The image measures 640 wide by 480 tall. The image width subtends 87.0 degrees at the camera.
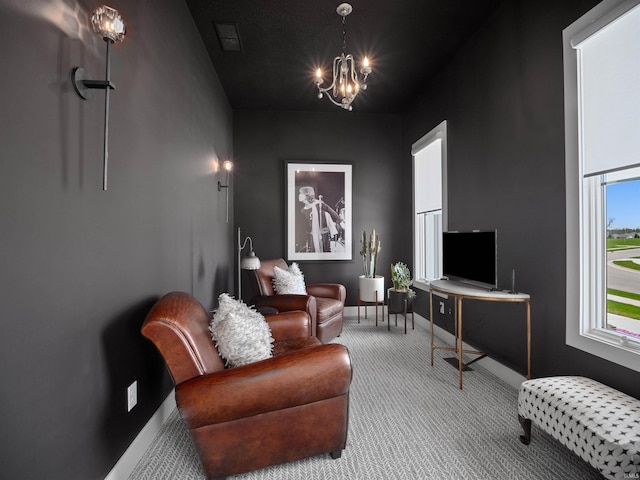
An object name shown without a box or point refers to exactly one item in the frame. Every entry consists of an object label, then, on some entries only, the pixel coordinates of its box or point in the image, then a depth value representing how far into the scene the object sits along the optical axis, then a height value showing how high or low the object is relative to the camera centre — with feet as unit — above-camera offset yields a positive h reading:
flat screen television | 8.68 -0.43
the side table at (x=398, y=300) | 13.75 -2.42
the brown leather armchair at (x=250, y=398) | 4.90 -2.34
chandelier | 8.15 +3.95
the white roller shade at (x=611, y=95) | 5.94 +2.79
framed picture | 16.49 +1.61
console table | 7.93 -1.30
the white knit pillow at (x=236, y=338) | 5.85 -1.70
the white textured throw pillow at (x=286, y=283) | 12.58 -1.55
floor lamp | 11.84 -0.75
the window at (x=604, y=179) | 6.04 +1.24
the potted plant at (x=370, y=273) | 14.76 -1.49
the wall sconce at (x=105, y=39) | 4.16 +2.55
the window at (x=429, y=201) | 12.99 +1.73
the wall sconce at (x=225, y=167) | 12.92 +2.88
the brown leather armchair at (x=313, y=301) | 10.79 -2.04
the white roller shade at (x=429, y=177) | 13.41 +2.73
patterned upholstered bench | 4.65 -2.74
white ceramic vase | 14.75 -2.05
